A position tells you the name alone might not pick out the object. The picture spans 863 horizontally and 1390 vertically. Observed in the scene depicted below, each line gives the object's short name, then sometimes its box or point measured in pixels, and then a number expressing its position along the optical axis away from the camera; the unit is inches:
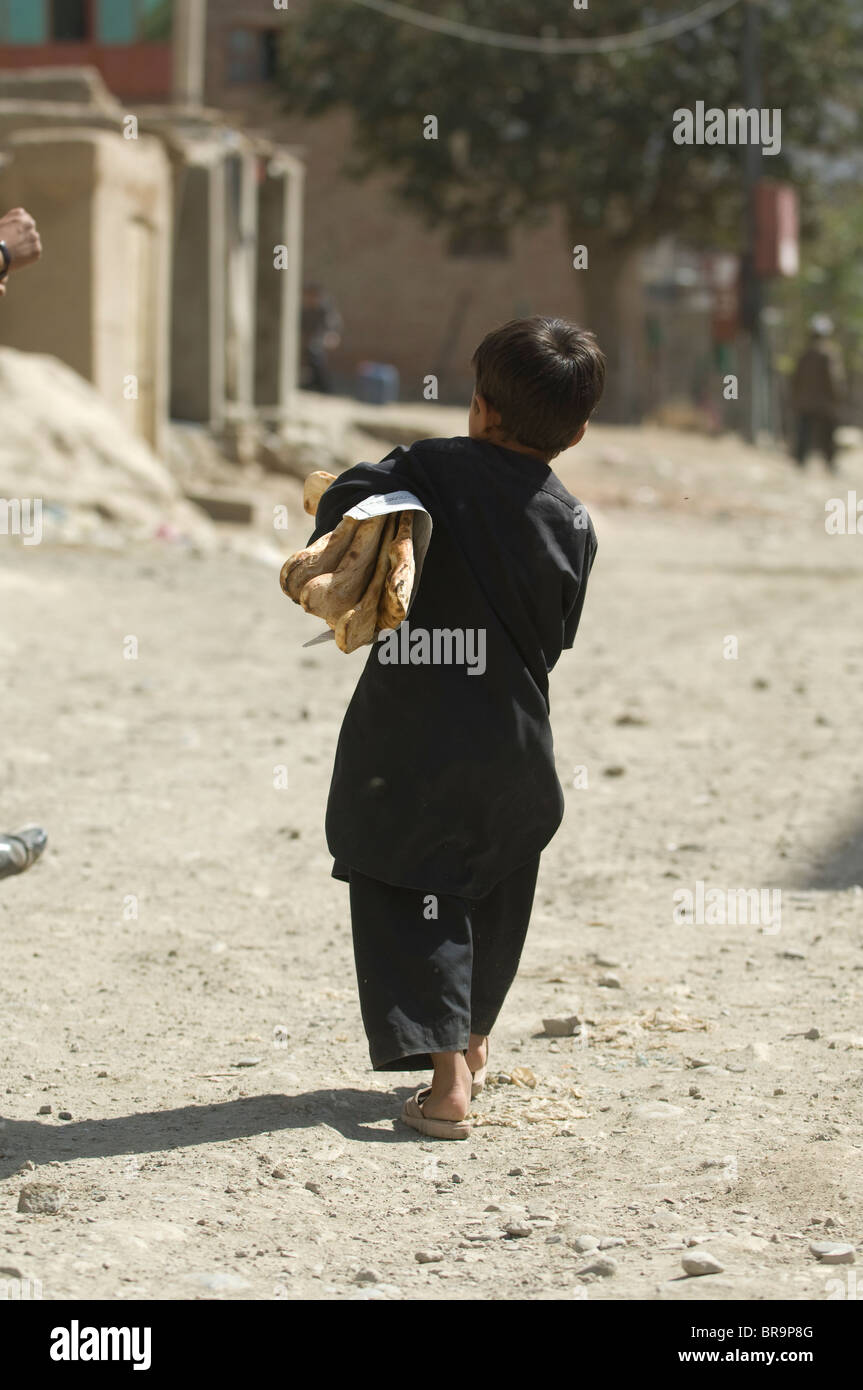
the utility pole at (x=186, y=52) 1515.7
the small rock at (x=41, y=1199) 200.1
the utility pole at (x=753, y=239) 1702.8
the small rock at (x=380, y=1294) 176.2
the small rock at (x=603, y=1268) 182.9
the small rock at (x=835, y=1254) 184.4
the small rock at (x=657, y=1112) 235.5
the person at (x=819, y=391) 1433.3
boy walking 219.8
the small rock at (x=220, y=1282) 178.5
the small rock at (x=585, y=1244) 191.3
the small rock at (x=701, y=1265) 180.5
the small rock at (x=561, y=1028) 272.4
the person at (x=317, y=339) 1845.5
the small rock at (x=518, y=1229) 197.2
